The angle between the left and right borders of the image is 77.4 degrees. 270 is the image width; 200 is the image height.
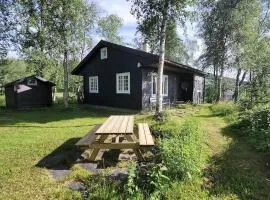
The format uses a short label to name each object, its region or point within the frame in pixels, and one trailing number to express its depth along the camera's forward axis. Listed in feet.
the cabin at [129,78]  31.10
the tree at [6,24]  36.56
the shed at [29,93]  38.00
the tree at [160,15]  21.83
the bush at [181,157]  9.88
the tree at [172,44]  24.33
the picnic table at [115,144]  10.92
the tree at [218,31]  41.32
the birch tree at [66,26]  33.73
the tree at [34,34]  35.30
